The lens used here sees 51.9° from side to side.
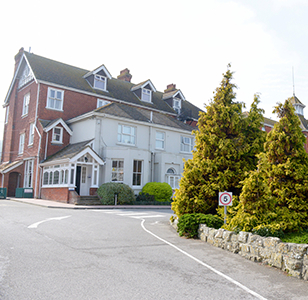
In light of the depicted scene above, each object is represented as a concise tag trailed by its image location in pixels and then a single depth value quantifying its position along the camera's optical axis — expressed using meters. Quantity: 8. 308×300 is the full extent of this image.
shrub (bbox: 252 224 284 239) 7.94
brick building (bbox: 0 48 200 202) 24.50
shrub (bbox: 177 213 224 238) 9.80
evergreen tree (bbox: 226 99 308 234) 8.42
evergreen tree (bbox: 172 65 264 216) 11.50
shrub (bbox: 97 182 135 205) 22.05
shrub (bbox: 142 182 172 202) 25.06
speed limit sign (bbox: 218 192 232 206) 9.80
